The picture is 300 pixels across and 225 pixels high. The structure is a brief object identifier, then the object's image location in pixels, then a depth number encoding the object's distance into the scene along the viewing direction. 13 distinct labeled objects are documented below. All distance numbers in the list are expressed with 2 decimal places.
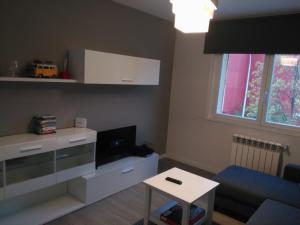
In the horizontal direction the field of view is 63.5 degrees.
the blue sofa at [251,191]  2.41
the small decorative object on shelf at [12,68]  2.26
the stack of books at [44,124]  2.47
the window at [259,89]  3.22
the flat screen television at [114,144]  3.00
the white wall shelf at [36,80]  2.09
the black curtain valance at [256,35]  3.01
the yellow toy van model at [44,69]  2.35
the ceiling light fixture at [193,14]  1.36
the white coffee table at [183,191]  2.06
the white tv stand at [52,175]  2.17
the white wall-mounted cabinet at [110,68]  2.60
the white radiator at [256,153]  3.22
